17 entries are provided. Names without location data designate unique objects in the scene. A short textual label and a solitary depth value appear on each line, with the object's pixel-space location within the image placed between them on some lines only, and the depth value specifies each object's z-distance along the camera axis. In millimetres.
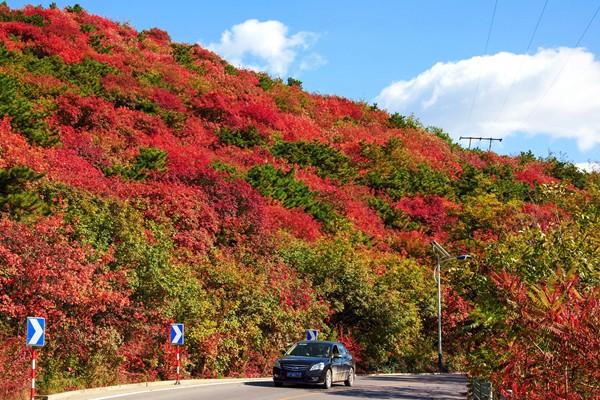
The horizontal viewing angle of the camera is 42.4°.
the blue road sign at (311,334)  30844
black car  22906
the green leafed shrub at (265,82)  71500
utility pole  89125
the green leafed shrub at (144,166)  36938
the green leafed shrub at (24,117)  34469
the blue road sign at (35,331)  15820
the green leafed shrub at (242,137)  53250
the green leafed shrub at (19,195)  24891
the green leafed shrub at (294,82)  78800
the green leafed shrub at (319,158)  55594
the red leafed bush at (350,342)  36594
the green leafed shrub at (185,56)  67125
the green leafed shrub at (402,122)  78962
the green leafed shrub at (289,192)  44688
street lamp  41906
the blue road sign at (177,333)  21834
